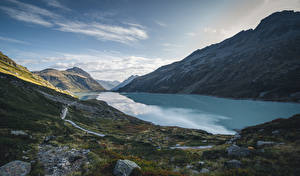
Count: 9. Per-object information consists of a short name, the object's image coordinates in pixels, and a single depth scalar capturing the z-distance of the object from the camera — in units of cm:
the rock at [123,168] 877
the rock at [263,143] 1678
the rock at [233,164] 1221
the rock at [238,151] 1448
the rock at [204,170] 1230
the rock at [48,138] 1809
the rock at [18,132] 1640
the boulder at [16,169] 826
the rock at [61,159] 1020
